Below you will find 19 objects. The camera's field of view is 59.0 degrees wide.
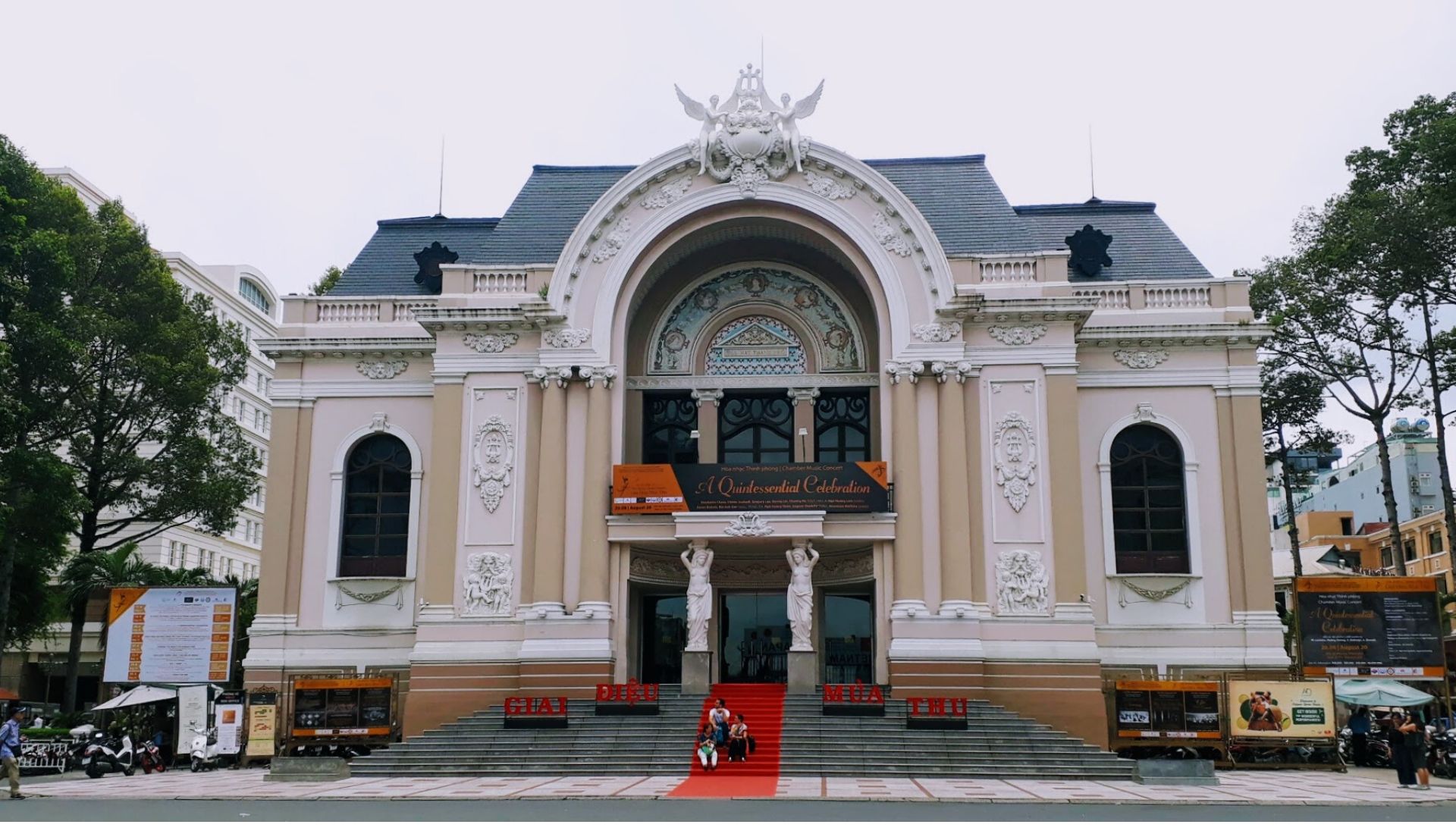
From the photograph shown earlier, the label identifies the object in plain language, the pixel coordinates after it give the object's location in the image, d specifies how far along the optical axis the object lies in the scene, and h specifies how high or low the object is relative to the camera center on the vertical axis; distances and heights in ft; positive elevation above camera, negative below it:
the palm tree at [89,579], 130.52 +7.34
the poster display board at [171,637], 98.63 +1.15
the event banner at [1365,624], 95.40 +2.57
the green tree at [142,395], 128.67 +25.94
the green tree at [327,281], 170.58 +49.06
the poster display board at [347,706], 94.12 -3.80
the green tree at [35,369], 109.29 +25.86
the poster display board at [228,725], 95.20 -5.27
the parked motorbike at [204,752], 93.35 -7.16
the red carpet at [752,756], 72.74 -6.53
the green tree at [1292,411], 142.31 +27.66
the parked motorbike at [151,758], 92.99 -7.59
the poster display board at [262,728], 94.02 -5.41
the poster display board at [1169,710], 89.56 -3.54
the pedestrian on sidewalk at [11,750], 71.82 -5.55
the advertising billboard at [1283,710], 88.28 -3.49
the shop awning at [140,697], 102.12 -3.52
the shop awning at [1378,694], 95.61 -2.58
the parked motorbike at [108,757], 91.40 -7.51
